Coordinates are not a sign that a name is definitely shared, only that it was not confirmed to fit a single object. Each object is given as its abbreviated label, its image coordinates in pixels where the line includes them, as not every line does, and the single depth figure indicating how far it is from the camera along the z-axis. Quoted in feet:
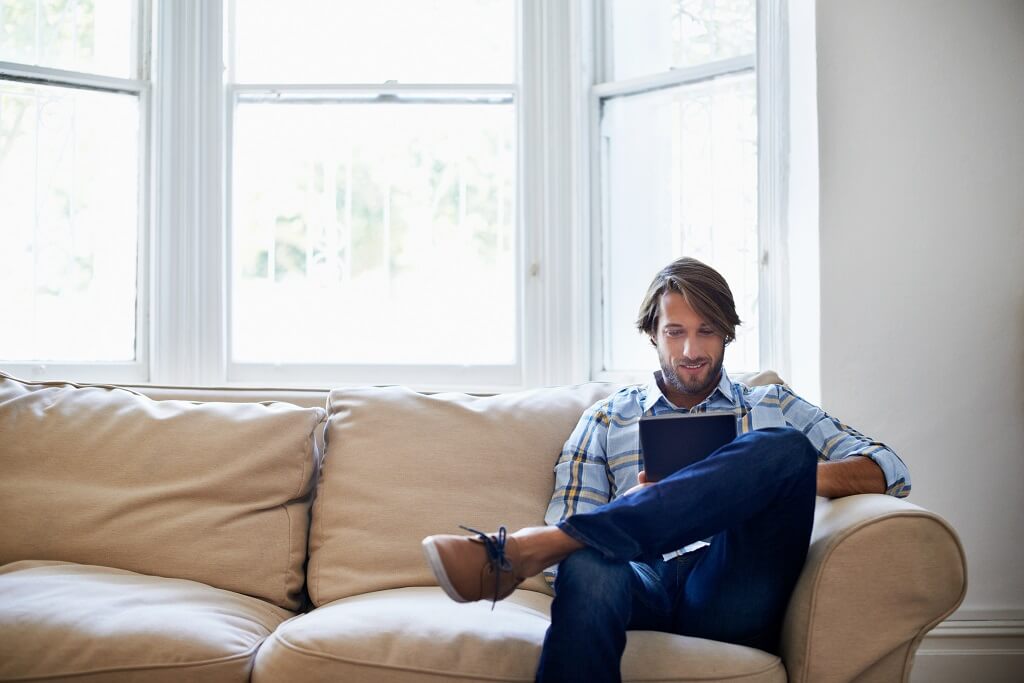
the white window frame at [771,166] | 8.77
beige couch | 5.08
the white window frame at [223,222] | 9.76
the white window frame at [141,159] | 9.59
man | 4.91
